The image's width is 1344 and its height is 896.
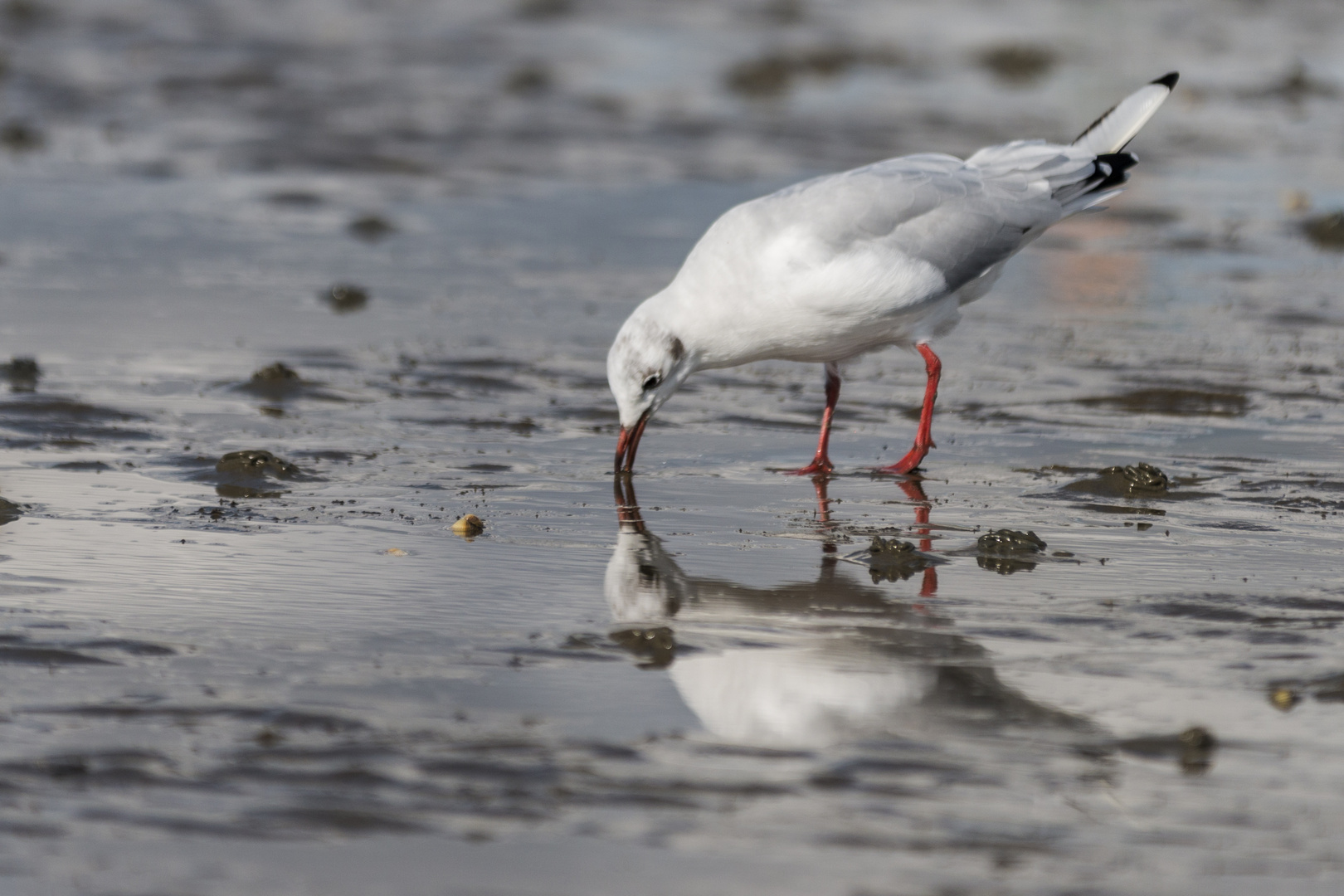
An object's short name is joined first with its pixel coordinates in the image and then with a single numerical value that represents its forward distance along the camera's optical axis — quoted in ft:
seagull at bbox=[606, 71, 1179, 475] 37.83
